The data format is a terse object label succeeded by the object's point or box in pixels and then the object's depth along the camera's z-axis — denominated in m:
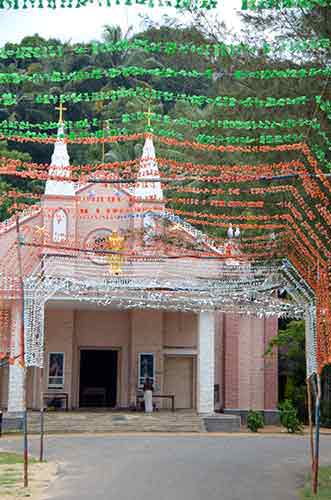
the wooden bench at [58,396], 29.03
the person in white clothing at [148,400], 28.14
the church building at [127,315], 26.27
